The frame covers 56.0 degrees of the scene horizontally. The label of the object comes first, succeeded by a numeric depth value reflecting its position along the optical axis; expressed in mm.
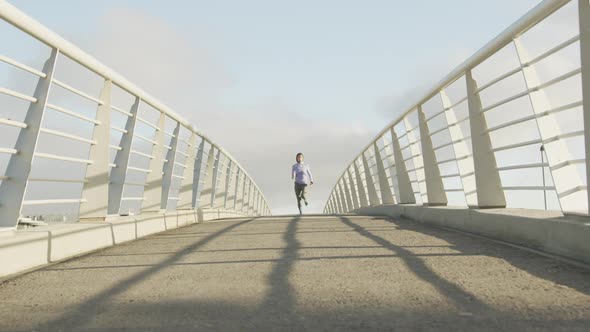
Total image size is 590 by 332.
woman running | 15875
